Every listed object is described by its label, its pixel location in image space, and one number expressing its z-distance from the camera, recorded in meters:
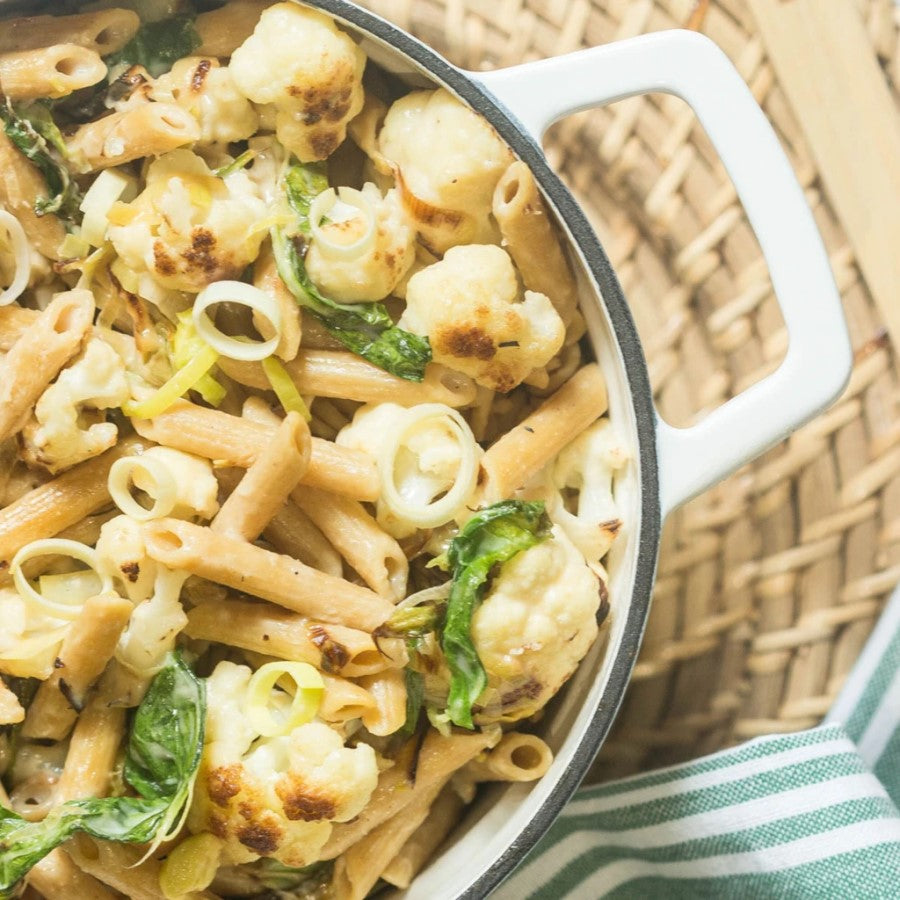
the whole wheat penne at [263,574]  0.60
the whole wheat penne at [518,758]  0.63
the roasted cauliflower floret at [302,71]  0.61
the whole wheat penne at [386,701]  0.61
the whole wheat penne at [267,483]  0.60
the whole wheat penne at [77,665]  0.59
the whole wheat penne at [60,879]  0.61
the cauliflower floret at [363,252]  0.61
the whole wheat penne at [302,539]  0.62
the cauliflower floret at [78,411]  0.61
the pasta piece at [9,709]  0.60
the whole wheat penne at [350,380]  0.62
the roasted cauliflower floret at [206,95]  0.62
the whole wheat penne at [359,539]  0.61
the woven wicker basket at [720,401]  0.69
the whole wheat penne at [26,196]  0.62
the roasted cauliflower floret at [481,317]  0.61
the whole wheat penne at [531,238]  0.61
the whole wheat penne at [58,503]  0.61
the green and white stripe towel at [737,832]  0.69
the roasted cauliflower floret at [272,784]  0.60
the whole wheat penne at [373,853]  0.63
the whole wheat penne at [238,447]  0.61
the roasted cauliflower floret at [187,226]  0.61
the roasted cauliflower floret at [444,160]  0.62
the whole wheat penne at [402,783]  0.62
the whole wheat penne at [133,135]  0.61
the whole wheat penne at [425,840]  0.64
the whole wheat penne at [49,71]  0.61
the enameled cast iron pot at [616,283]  0.60
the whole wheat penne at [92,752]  0.61
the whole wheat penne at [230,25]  0.62
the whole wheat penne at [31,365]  0.61
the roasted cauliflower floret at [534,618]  0.61
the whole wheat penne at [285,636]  0.61
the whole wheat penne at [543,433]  0.62
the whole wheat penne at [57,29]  0.61
